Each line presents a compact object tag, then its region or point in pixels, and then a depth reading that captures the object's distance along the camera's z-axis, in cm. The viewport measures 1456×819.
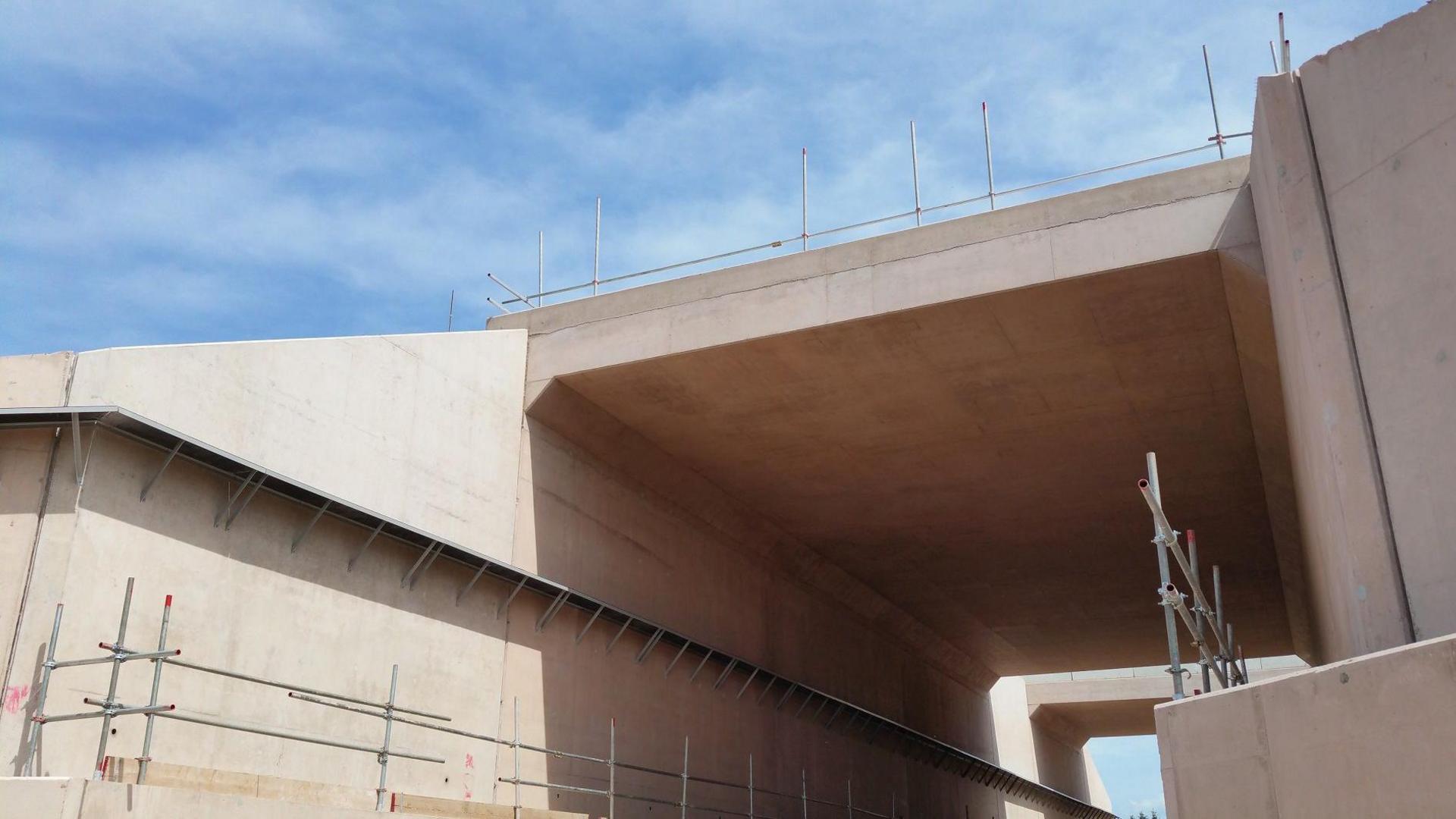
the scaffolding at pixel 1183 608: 1102
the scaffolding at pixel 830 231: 1493
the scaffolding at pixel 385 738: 973
